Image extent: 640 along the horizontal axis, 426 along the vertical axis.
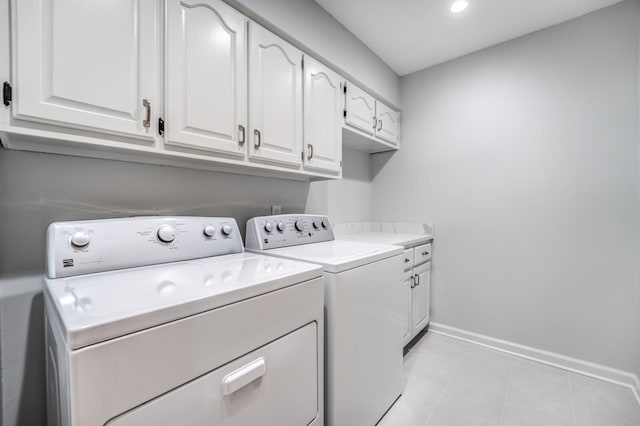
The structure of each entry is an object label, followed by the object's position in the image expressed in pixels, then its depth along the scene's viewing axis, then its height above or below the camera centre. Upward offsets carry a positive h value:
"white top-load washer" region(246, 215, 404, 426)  1.15 -0.47
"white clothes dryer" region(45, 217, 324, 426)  0.56 -0.29
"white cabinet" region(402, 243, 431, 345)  2.17 -0.66
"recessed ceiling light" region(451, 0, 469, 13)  1.79 +1.36
